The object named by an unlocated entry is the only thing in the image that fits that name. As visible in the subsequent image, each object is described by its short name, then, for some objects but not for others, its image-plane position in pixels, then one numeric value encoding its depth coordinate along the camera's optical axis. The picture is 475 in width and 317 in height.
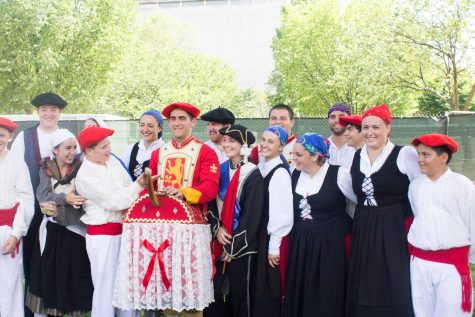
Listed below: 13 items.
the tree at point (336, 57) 20.05
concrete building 56.03
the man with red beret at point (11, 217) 4.22
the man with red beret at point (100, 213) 4.05
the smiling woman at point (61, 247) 4.20
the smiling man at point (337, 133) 5.23
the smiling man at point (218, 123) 5.11
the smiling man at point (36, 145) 4.64
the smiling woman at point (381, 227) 3.73
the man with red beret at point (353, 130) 4.57
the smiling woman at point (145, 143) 5.05
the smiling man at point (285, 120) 5.30
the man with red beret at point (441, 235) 3.50
